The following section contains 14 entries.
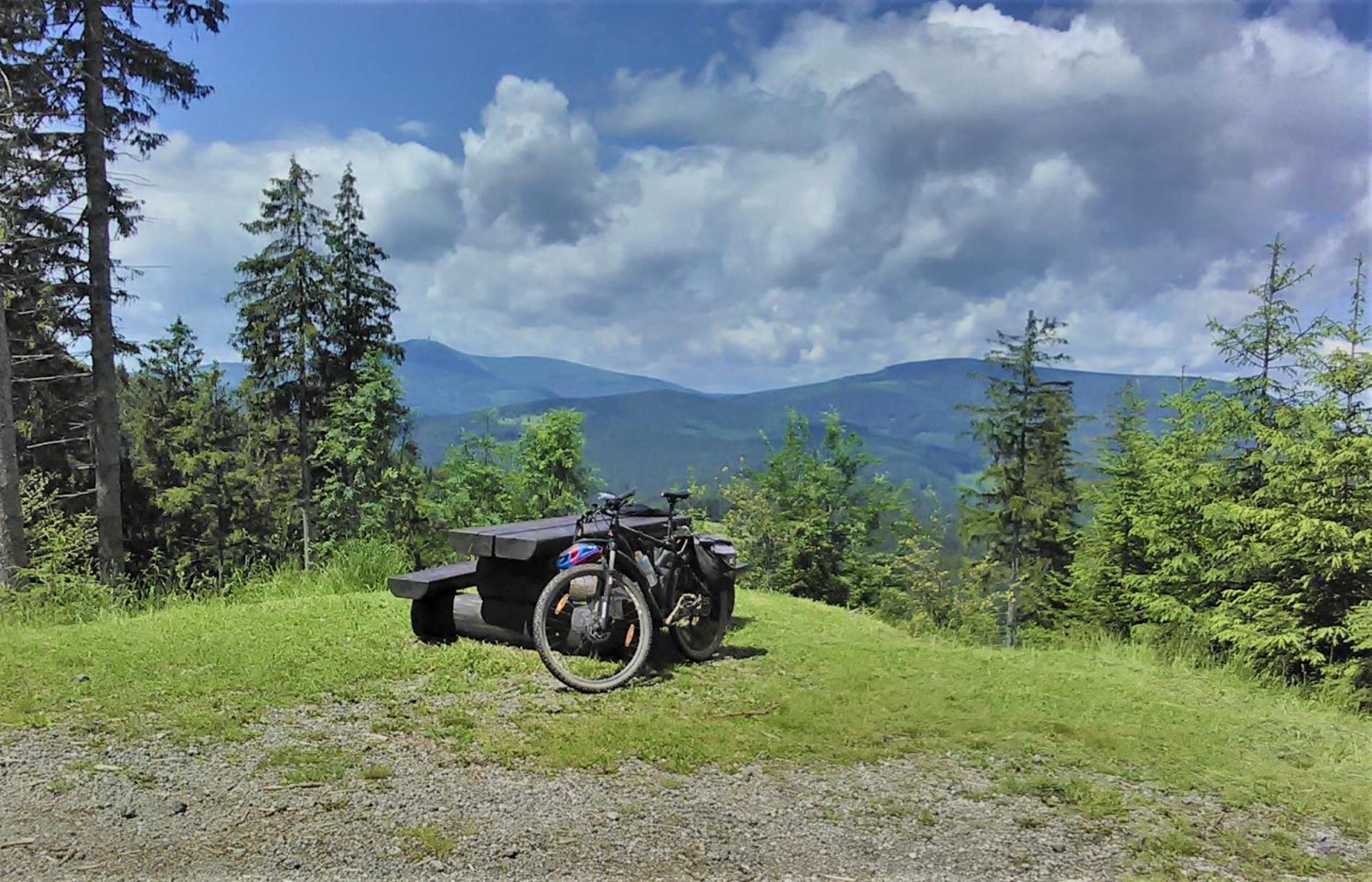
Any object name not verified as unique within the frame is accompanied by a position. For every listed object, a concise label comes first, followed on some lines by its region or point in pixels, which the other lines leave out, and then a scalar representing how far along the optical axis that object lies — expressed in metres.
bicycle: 5.55
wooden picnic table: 6.11
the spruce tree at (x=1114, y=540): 17.23
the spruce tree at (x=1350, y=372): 8.70
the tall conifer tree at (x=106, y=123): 12.38
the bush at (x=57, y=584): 7.61
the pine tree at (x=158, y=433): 27.22
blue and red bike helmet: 5.71
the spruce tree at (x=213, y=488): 28.25
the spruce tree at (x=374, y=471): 20.48
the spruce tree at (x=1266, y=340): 12.88
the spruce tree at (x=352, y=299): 25.38
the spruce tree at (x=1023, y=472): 26.25
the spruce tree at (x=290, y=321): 24.59
